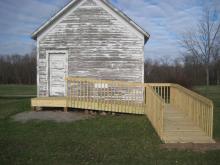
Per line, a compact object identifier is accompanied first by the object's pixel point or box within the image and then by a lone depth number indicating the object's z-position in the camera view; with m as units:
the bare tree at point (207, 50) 11.79
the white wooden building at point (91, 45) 10.86
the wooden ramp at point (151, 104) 6.65
